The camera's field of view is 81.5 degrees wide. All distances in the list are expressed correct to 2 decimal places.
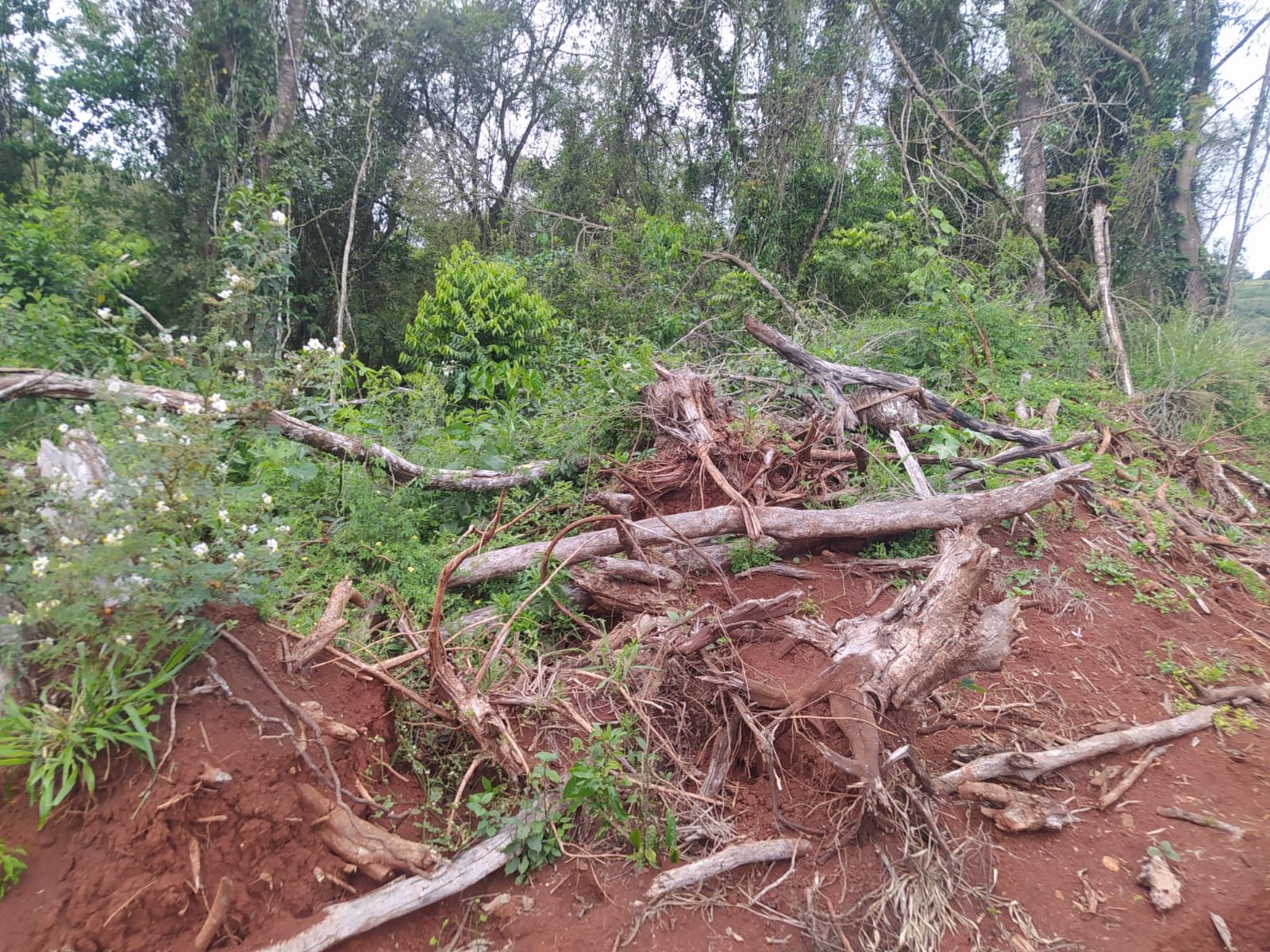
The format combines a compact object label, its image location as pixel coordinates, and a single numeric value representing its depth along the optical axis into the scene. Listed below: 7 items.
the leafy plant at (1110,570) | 4.14
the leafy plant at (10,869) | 1.80
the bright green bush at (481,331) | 6.84
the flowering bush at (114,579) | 1.97
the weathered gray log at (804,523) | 3.76
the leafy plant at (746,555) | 3.85
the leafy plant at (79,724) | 1.89
